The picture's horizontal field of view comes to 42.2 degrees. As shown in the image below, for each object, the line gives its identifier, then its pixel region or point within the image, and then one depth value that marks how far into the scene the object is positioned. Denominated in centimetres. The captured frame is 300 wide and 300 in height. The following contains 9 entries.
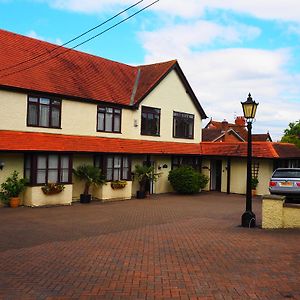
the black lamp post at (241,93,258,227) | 1227
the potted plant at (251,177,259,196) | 2439
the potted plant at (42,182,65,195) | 1732
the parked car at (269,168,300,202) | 1510
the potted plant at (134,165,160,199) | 2173
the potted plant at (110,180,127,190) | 2044
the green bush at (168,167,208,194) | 2342
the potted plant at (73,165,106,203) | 1911
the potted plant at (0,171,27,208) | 1650
